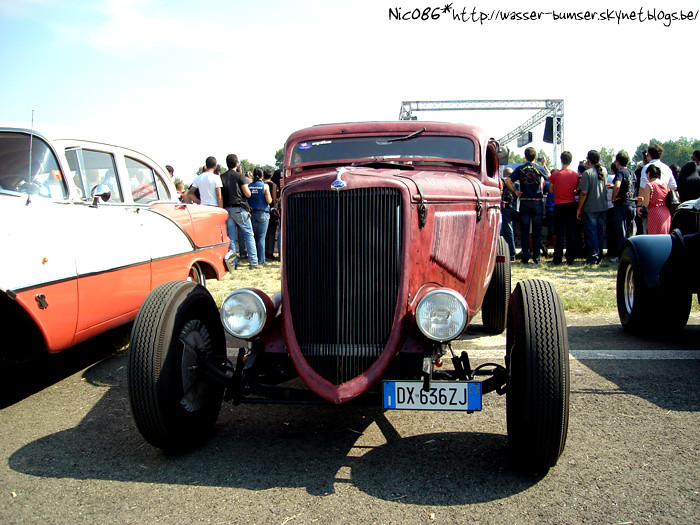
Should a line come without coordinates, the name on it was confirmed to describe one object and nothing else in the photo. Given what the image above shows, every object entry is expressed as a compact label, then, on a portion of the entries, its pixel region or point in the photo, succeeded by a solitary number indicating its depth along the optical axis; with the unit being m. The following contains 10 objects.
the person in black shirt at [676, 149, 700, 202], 9.23
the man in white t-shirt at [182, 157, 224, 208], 9.41
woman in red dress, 9.12
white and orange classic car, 3.70
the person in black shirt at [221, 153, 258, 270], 10.08
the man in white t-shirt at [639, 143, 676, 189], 9.20
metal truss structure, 23.73
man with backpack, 10.30
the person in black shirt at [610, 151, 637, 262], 10.12
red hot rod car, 2.78
